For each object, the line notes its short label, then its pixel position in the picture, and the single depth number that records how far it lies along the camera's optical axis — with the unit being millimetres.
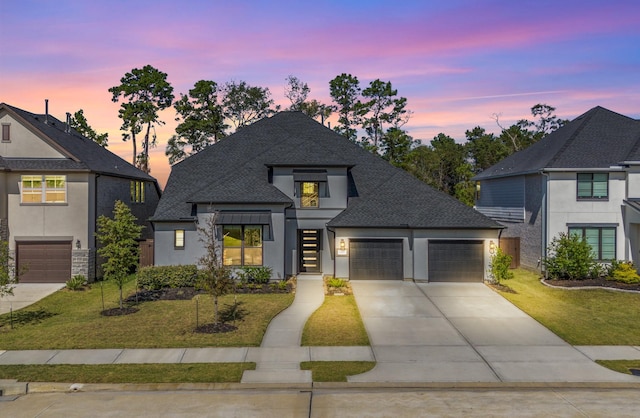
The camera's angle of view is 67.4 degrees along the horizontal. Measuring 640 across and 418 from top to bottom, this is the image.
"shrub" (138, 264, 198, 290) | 21969
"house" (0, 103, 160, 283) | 24094
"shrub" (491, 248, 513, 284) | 22312
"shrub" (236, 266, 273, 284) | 22453
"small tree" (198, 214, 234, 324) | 15812
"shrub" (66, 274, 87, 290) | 22609
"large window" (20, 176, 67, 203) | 24281
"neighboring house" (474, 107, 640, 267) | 24531
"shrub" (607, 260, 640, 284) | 22594
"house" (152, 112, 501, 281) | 23312
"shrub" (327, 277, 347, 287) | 21672
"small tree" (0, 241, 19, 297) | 15830
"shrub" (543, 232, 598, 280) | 23047
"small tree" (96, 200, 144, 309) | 18359
